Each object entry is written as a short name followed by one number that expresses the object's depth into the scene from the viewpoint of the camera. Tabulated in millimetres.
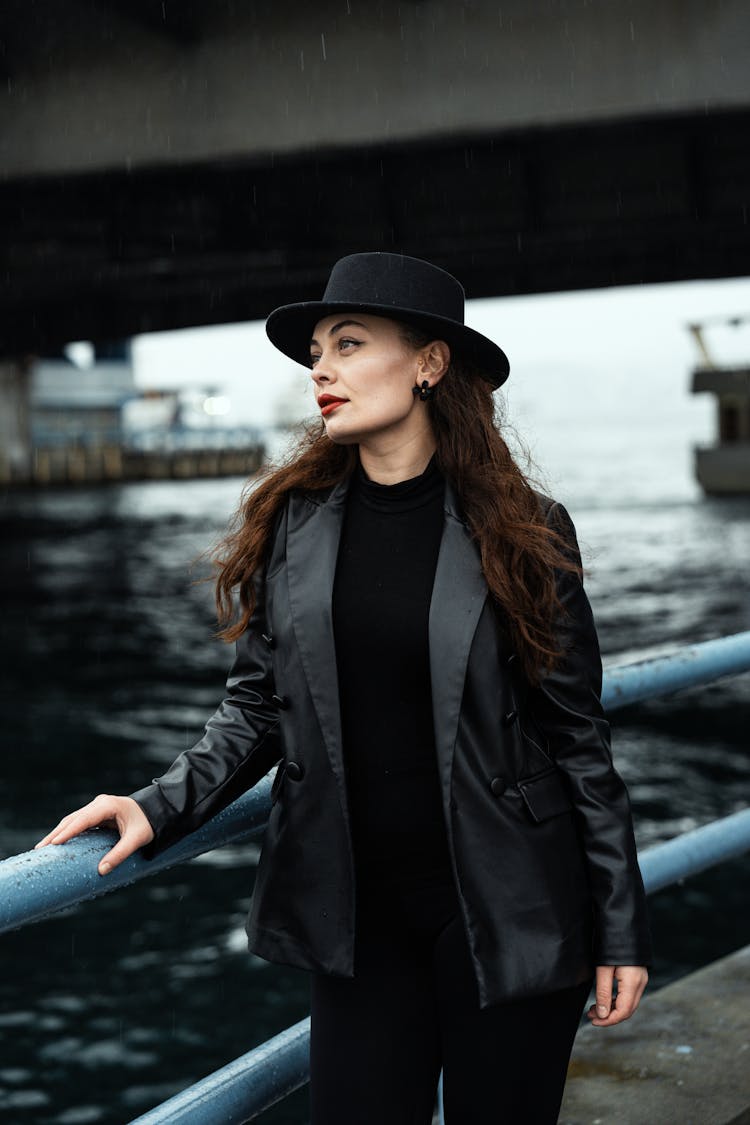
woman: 2188
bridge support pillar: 68188
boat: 43438
